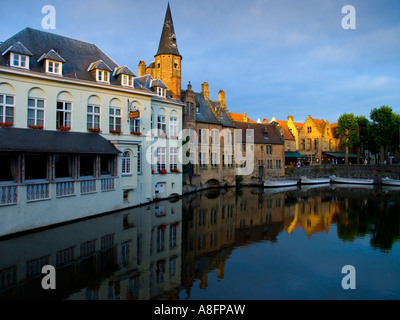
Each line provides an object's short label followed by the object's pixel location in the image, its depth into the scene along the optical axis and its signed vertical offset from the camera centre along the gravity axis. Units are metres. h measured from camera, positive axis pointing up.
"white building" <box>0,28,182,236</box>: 14.87 +1.95
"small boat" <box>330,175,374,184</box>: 48.03 -2.95
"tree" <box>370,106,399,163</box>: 52.53 +6.51
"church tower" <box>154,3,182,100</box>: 31.38 +11.14
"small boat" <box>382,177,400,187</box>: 44.91 -3.01
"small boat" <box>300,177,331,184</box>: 46.31 -2.84
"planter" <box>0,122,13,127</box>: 15.15 +2.12
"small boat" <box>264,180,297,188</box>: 40.62 -2.87
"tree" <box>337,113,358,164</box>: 54.19 +6.47
